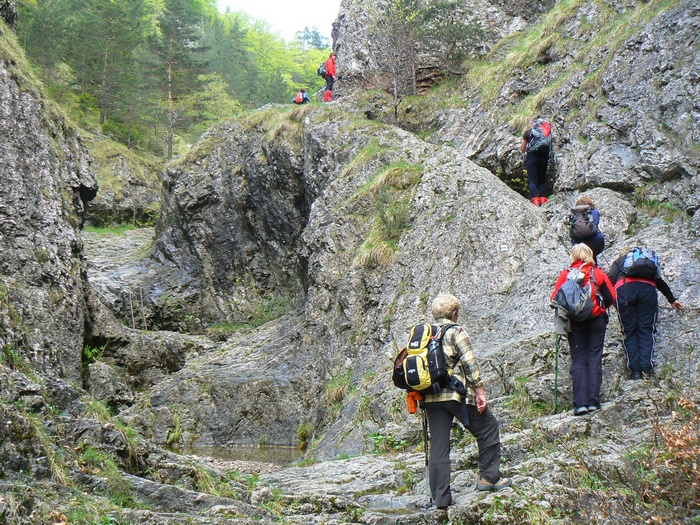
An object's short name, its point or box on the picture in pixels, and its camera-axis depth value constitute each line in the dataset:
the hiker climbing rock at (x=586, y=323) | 6.19
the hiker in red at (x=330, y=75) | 24.38
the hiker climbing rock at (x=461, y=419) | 4.97
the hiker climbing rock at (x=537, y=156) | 12.27
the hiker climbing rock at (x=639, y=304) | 6.84
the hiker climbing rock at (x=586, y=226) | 8.48
